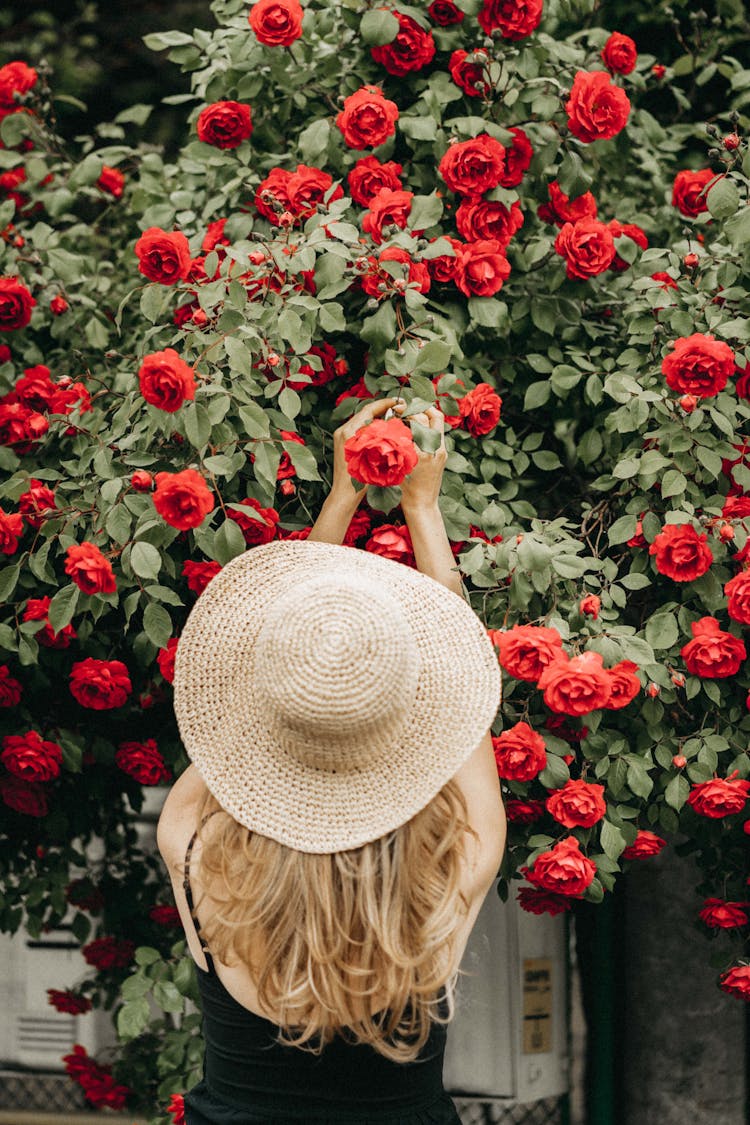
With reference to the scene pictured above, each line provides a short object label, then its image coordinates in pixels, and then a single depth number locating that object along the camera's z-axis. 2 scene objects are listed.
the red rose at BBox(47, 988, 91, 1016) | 2.93
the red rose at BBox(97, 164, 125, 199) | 2.79
